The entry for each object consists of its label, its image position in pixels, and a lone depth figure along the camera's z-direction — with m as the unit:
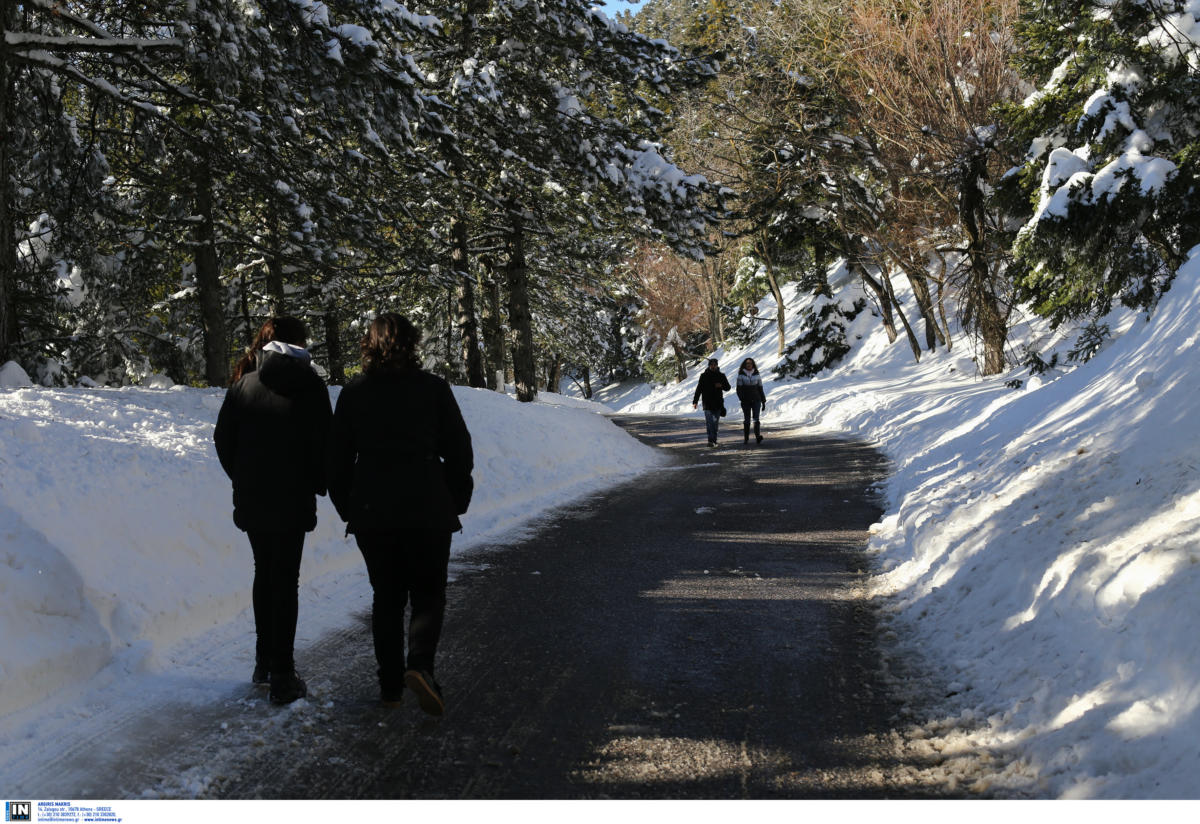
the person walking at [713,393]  19.42
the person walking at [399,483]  4.36
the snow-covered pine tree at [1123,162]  11.85
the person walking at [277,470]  4.58
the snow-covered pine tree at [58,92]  8.77
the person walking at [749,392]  19.27
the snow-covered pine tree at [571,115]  13.72
